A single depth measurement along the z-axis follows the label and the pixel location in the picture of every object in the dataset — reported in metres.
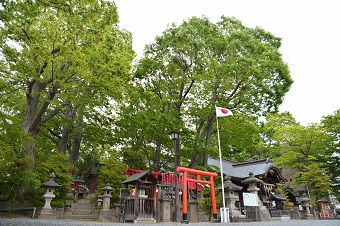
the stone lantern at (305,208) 19.39
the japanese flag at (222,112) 13.21
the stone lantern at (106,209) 12.11
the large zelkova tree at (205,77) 14.50
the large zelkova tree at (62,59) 10.30
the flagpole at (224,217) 11.21
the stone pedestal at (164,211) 11.12
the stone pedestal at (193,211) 12.71
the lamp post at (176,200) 10.73
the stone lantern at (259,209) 12.61
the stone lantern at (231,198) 12.38
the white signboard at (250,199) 12.02
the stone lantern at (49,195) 11.73
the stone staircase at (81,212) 13.06
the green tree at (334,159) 27.27
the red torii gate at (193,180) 10.64
